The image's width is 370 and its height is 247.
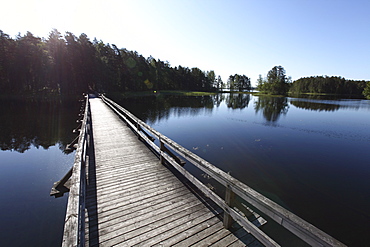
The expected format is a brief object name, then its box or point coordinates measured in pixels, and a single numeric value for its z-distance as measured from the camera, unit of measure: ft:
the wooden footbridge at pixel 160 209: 8.21
